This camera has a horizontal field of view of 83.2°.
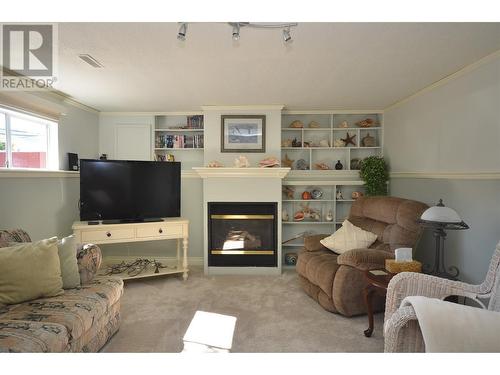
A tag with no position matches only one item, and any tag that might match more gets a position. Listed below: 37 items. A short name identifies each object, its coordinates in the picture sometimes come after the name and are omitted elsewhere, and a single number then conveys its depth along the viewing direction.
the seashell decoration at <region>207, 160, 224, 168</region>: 3.74
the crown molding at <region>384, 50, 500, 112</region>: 2.20
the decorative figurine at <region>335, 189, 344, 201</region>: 4.12
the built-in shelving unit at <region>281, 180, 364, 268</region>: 4.12
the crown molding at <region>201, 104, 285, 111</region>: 3.78
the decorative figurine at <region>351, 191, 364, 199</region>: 4.04
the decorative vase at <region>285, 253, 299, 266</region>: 4.04
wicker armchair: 1.67
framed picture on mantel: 3.87
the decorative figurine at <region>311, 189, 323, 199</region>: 4.11
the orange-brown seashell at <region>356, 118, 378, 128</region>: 4.05
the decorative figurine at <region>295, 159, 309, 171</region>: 4.15
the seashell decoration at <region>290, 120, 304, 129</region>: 4.07
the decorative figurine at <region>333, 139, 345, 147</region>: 4.10
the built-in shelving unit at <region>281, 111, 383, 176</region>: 4.09
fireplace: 3.81
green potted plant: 3.75
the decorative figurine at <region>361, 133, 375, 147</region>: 4.08
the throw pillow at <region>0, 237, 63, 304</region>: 1.77
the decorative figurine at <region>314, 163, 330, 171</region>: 4.13
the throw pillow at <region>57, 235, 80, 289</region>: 2.06
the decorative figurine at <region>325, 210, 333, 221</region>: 4.09
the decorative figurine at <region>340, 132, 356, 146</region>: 4.10
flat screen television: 3.21
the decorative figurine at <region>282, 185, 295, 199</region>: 4.14
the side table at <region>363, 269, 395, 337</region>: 2.04
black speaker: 3.45
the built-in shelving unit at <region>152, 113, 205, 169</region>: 4.14
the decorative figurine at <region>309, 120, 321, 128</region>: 4.09
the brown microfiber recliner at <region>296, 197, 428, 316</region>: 2.48
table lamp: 2.09
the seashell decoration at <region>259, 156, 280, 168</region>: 3.74
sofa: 1.45
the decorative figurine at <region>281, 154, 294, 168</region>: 4.14
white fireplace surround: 3.77
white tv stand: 3.09
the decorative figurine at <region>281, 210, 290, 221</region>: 4.08
